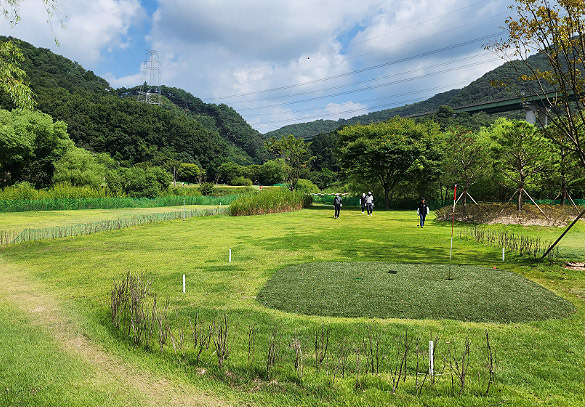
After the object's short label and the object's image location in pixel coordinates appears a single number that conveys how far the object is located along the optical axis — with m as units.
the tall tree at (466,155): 23.05
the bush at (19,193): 30.71
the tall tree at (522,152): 19.14
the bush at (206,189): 59.72
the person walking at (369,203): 26.62
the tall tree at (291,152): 43.50
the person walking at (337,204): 24.53
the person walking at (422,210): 18.48
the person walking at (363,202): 28.89
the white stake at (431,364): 3.82
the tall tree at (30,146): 36.72
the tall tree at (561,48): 8.55
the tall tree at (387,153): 32.81
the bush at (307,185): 56.89
